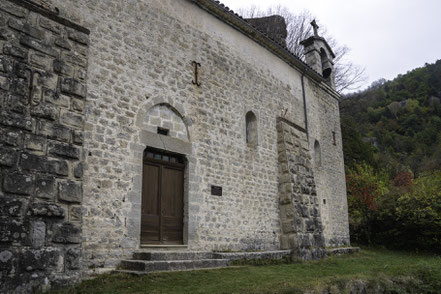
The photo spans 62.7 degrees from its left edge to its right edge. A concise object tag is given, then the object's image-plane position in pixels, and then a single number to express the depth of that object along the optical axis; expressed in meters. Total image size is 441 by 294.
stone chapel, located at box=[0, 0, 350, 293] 5.31
